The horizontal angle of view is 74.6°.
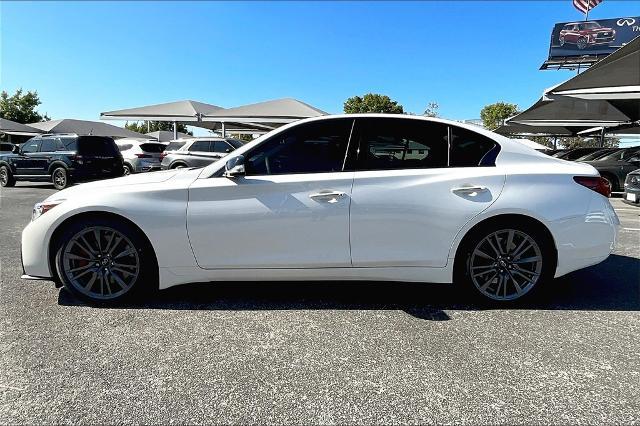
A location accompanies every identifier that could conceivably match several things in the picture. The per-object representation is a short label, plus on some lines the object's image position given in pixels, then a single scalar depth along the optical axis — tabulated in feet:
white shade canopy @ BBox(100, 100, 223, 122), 60.49
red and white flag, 116.67
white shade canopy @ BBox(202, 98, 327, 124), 54.24
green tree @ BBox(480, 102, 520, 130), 177.67
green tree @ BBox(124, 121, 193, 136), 229.45
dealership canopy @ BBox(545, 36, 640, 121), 34.61
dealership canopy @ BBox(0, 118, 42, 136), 85.65
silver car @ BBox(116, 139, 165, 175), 56.59
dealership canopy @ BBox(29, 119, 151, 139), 81.15
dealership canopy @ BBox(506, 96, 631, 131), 60.34
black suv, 45.03
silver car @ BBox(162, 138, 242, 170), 46.73
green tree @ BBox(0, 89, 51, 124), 149.78
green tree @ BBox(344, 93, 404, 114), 156.76
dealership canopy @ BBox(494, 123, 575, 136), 92.77
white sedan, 10.80
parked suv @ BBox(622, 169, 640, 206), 25.09
